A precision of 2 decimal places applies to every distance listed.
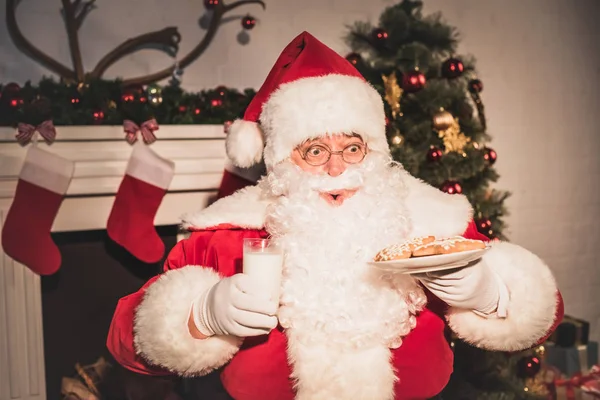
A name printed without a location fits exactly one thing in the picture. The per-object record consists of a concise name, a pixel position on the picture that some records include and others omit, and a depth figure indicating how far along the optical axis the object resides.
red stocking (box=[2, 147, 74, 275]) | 2.21
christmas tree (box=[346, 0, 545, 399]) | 2.39
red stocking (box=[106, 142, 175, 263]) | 2.32
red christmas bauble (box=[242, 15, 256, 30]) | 2.55
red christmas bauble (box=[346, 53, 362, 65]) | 2.46
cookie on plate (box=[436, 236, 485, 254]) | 1.32
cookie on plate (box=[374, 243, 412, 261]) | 1.35
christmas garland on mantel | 2.16
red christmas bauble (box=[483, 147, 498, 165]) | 2.55
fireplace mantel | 2.25
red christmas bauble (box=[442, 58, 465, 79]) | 2.41
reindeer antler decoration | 2.30
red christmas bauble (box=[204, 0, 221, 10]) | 2.49
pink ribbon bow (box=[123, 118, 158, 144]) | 2.31
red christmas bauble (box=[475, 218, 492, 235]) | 2.44
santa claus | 1.52
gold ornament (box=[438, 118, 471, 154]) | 2.43
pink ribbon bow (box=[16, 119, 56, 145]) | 2.18
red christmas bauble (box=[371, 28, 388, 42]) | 2.43
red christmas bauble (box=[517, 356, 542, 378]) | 2.70
